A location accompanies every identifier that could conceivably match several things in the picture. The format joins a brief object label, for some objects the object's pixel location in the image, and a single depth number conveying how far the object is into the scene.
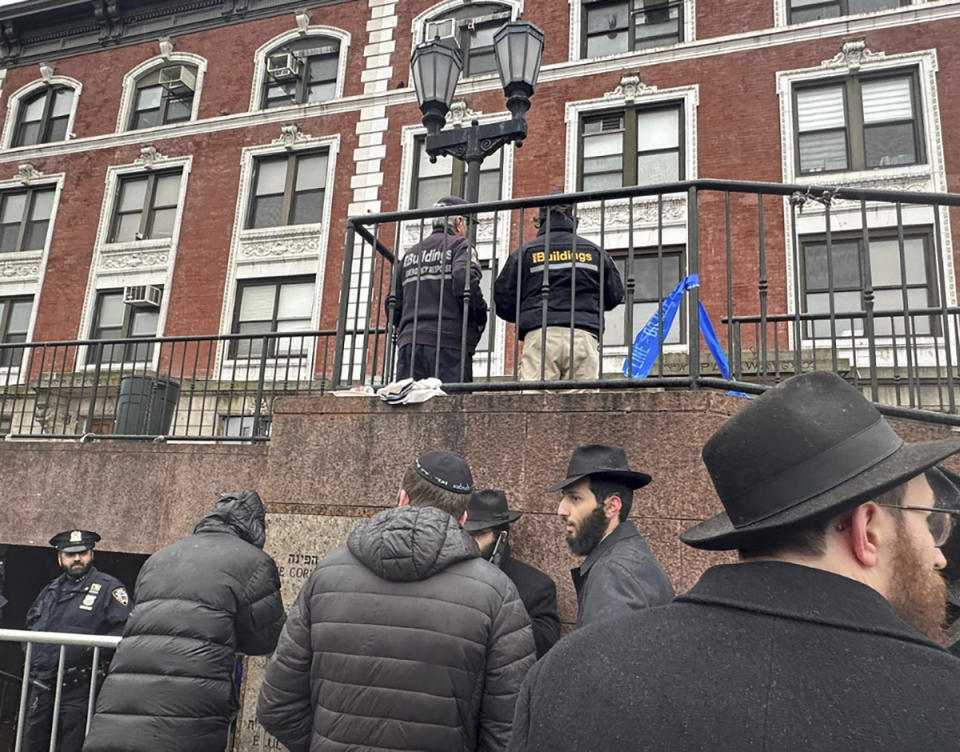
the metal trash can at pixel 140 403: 9.27
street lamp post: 6.95
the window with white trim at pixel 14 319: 21.22
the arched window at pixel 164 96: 21.34
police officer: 6.15
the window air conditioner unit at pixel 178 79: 21.12
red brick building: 15.77
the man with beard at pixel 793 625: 1.09
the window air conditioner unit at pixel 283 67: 20.09
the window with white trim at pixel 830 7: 16.44
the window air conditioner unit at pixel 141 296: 19.56
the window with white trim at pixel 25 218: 22.06
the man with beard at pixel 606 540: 2.82
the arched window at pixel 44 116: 22.78
